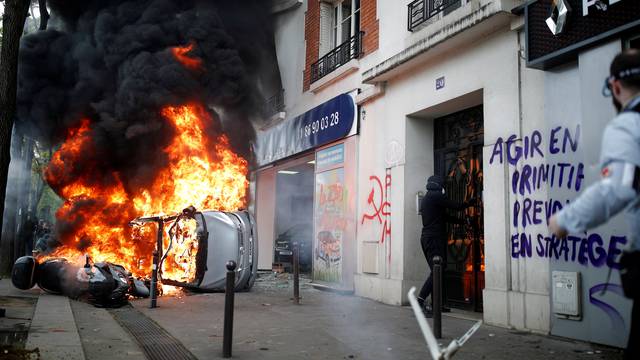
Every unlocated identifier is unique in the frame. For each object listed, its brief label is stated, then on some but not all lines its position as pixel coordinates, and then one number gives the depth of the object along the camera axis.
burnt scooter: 7.92
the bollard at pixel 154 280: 7.72
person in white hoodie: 2.04
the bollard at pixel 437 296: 5.23
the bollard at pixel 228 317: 4.68
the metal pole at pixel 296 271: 8.43
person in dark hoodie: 7.06
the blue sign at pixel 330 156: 10.62
